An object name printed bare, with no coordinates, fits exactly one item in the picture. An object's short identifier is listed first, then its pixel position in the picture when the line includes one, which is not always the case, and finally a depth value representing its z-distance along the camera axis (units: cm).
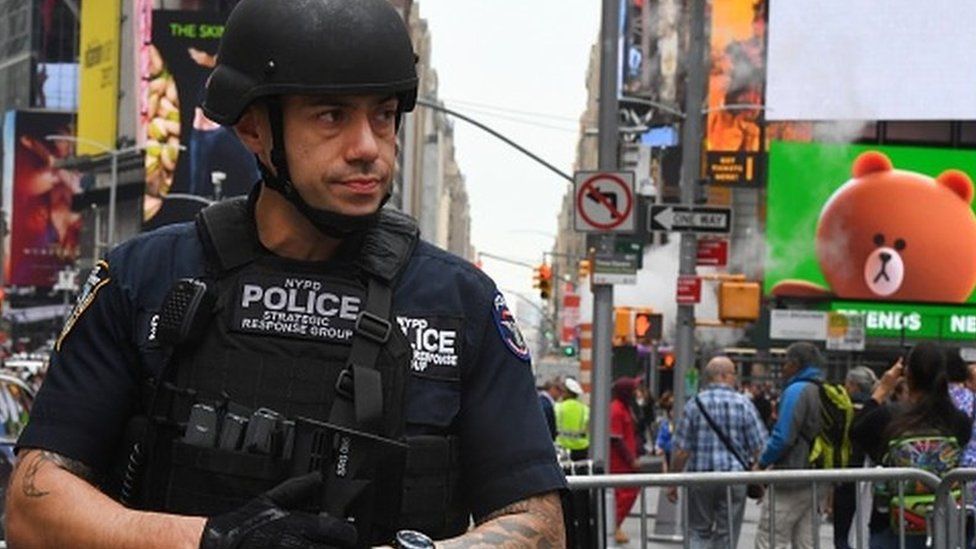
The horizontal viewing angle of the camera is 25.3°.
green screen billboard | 5762
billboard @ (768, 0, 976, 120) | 5756
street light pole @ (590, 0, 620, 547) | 1717
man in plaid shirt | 1385
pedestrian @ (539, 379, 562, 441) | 2930
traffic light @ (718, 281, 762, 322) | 2562
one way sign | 2256
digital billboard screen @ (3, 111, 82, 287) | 10356
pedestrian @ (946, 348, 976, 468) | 1028
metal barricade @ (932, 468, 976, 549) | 719
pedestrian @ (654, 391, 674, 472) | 2977
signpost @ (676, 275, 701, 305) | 2461
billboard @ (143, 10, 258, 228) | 7794
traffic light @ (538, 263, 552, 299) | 3800
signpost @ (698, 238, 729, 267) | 2711
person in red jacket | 1833
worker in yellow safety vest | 2000
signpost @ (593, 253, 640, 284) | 1808
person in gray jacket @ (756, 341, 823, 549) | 1353
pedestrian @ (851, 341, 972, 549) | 987
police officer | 258
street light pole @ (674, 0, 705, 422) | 2467
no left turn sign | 1745
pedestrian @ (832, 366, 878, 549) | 828
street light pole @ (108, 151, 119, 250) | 6806
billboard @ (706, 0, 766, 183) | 5806
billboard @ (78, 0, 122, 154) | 8781
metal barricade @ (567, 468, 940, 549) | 654
